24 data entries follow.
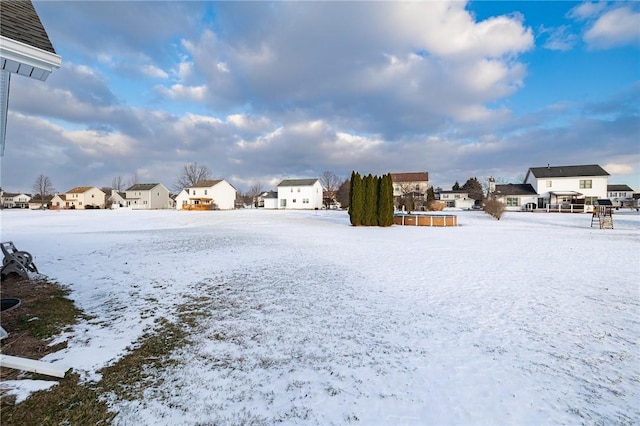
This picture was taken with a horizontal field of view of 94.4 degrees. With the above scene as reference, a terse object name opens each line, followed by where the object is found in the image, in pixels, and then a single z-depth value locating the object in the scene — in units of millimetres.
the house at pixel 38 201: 86012
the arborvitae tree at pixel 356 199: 23844
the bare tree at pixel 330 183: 87388
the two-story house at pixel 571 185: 48406
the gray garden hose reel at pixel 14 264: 7712
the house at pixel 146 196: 70500
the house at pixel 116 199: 80438
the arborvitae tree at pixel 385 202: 23531
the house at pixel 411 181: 69662
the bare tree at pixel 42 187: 89062
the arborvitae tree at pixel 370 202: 23750
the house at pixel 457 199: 70375
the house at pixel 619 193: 72644
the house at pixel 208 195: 59344
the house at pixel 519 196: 51375
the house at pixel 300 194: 62750
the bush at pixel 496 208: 31656
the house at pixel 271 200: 67625
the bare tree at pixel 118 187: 103550
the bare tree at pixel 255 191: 103081
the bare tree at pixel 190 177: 79062
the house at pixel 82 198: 79625
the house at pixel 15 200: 103088
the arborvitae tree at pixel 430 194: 62006
